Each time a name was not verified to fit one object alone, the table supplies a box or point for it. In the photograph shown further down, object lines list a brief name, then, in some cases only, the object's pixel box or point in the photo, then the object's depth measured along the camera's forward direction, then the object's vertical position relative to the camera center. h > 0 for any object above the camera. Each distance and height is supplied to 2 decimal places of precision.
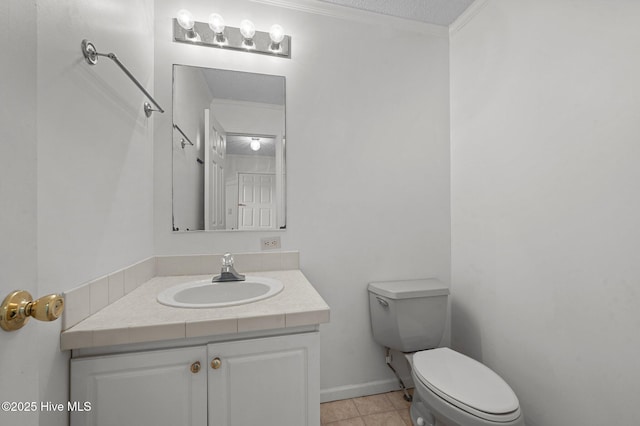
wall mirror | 1.50 +0.37
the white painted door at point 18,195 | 0.41 +0.03
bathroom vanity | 0.81 -0.48
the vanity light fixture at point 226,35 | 1.44 +1.00
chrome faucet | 1.33 -0.29
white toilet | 1.01 -0.71
